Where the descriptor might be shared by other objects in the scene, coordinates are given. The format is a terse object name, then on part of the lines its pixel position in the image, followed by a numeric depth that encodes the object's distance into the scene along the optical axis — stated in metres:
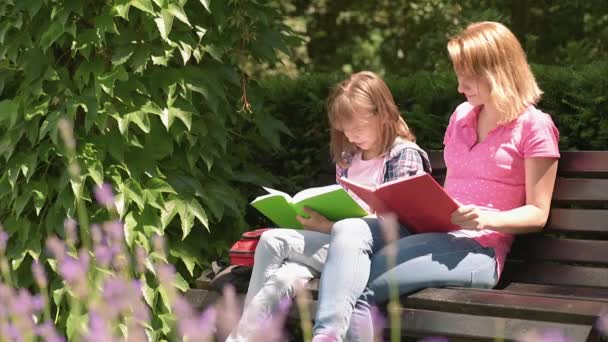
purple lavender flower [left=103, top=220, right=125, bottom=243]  4.53
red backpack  7.21
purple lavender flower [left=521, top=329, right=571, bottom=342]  5.41
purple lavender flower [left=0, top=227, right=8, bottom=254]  5.00
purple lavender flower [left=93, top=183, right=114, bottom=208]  7.41
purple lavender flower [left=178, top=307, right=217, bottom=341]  3.22
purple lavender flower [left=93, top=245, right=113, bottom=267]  4.50
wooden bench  5.79
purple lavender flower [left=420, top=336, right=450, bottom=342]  6.19
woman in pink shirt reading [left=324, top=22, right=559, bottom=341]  6.52
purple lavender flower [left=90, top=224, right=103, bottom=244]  4.57
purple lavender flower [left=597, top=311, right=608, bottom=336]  5.26
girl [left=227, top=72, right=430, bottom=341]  6.61
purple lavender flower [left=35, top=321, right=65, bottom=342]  3.77
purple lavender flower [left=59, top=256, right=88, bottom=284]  3.97
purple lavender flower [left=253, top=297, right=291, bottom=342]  5.93
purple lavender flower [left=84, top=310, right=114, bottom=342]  3.40
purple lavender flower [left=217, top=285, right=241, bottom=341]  3.51
